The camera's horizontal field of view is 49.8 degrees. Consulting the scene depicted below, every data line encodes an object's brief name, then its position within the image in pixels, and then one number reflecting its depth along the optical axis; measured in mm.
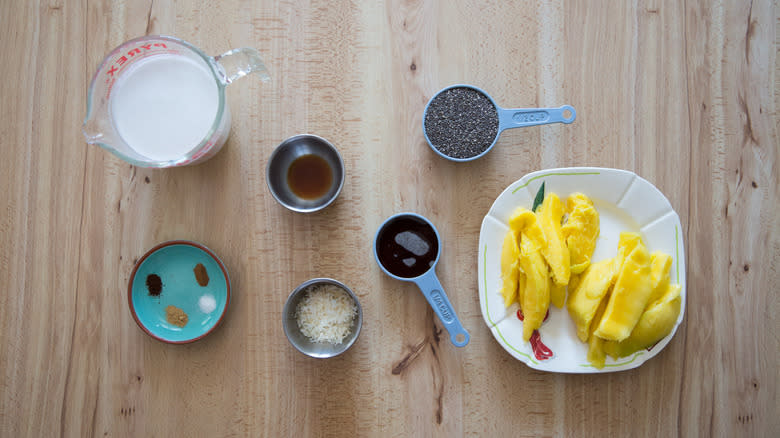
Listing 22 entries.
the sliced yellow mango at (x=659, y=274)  785
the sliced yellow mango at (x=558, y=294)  792
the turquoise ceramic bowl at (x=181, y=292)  805
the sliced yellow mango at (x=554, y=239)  778
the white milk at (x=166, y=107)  758
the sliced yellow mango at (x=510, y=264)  789
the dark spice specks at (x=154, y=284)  803
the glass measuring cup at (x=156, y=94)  752
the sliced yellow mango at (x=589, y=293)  779
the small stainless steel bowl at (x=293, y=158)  794
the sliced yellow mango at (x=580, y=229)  791
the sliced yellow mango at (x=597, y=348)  791
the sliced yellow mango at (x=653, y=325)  778
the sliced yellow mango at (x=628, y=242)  790
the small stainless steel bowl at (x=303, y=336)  781
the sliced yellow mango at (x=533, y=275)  780
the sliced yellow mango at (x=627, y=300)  772
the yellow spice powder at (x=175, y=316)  804
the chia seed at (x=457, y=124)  798
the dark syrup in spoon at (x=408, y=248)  797
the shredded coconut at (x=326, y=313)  792
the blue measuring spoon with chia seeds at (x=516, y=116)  797
